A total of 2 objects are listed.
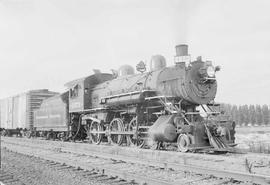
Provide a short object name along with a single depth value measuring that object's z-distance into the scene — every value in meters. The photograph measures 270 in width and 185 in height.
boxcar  26.67
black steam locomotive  11.43
